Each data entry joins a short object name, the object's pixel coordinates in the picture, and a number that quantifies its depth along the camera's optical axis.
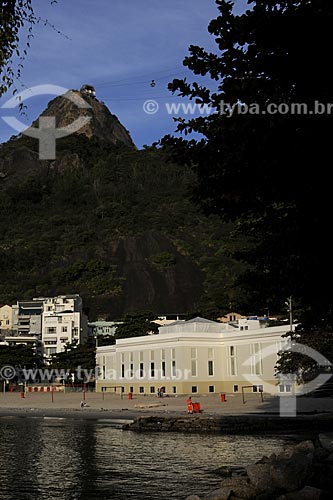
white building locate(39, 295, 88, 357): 125.19
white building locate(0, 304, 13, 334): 144.44
